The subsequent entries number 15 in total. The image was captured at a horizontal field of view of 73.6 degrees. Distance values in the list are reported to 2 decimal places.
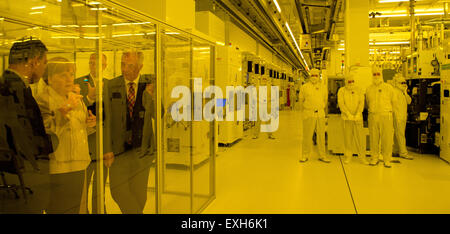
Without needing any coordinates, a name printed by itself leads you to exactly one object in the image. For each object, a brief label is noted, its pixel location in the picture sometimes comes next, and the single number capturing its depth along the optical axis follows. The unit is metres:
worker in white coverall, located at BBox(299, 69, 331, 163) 6.25
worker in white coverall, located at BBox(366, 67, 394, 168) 5.89
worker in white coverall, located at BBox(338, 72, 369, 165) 6.11
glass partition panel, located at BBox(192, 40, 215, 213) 3.71
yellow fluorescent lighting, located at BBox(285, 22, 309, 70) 10.73
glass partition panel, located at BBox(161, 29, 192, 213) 3.46
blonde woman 2.00
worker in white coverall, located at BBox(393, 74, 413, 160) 6.55
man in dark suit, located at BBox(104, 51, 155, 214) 2.59
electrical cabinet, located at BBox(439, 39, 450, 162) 6.00
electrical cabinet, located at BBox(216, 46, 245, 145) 7.44
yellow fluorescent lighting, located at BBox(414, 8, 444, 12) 8.75
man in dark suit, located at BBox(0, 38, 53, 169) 1.72
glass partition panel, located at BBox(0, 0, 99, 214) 1.74
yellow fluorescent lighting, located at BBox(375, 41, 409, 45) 12.73
